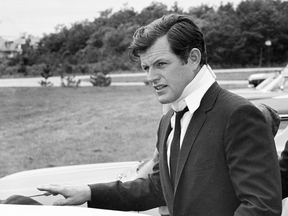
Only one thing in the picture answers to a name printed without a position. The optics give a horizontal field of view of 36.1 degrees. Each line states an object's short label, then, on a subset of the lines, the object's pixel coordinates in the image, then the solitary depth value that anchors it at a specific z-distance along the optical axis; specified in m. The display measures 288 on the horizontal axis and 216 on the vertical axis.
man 1.43
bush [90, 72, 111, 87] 17.67
